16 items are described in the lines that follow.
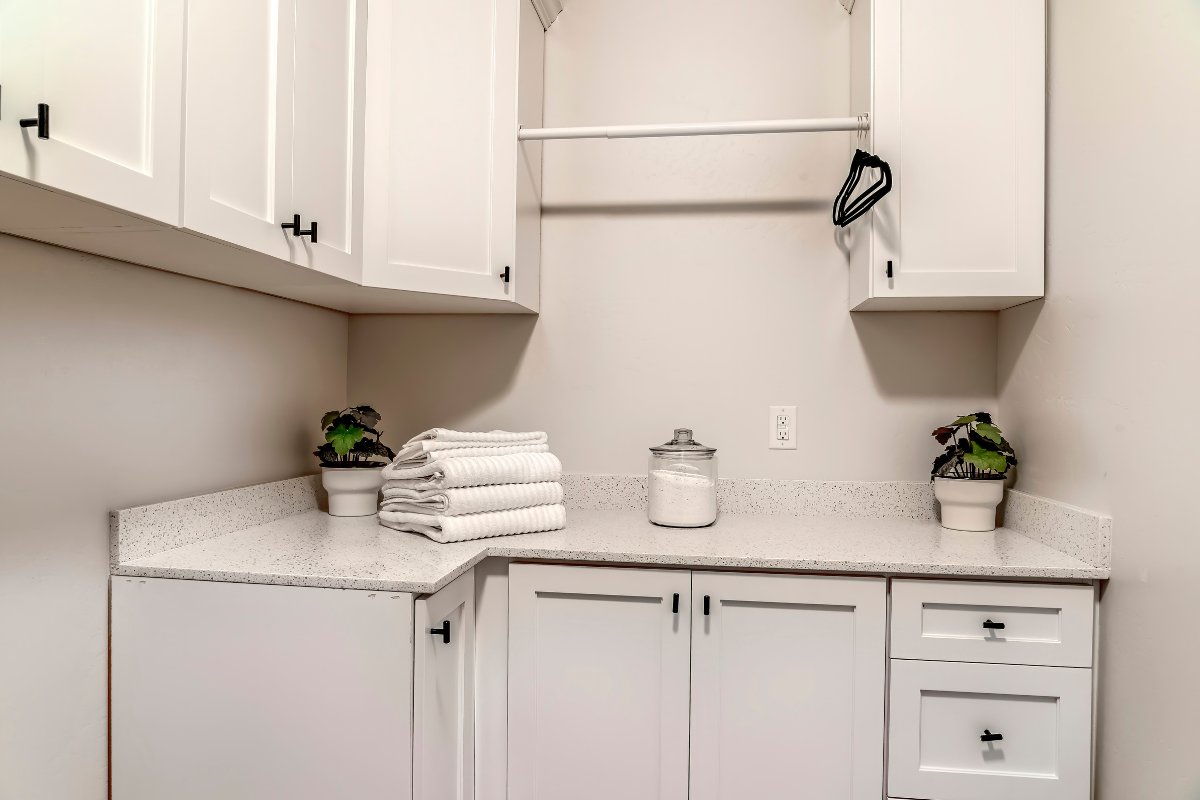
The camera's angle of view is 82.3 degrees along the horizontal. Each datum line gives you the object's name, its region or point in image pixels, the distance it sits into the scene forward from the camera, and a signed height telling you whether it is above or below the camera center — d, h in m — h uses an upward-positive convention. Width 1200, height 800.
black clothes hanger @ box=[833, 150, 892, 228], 1.55 +0.49
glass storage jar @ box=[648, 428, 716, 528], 1.71 -0.22
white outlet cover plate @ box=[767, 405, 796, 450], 1.94 -0.08
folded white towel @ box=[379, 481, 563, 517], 1.52 -0.24
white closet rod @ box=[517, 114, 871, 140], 1.67 +0.68
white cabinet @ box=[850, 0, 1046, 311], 1.57 +0.60
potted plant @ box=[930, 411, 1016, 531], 1.63 -0.18
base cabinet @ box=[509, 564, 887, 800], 1.41 -0.60
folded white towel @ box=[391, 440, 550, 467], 1.57 -0.13
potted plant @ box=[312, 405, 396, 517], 1.75 -0.19
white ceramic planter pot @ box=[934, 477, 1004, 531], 1.65 -0.24
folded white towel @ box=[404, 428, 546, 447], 1.60 -0.10
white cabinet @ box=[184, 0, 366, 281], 1.08 +0.48
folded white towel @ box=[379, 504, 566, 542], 1.50 -0.30
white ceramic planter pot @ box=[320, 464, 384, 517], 1.77 -0.25
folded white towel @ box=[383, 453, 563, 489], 1.53 -0.18
